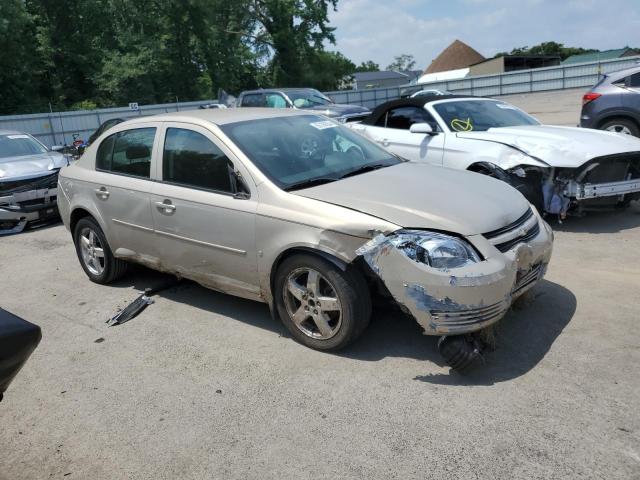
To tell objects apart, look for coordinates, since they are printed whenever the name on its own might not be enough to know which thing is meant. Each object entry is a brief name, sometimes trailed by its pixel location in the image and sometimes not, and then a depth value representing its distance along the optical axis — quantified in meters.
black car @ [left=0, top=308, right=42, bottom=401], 2.07
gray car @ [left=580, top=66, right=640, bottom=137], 9.62
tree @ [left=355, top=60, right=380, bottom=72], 108.62
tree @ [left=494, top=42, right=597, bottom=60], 87.28
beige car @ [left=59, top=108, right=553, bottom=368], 3.40
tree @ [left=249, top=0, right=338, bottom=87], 46.56
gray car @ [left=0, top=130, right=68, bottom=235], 8.81
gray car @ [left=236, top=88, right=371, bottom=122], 13.58
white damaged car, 6.20
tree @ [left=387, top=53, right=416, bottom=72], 123.50
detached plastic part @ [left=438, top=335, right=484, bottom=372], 3.36
